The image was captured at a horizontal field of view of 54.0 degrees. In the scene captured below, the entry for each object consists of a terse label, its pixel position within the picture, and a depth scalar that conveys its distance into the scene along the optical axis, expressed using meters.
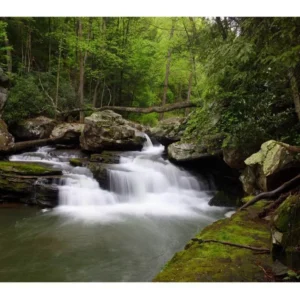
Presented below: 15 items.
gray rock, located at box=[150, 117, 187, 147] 9.28
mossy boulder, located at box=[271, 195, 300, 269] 2.34
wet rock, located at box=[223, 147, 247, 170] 5.75
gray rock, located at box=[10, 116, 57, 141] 10.08
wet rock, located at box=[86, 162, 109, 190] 7.54
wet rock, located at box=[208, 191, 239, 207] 6.90
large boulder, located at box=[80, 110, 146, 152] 9.29
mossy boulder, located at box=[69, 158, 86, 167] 8.17
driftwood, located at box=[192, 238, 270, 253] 2.77
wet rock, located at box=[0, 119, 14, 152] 8.34
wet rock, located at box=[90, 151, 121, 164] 8.51
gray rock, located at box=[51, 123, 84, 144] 10.20
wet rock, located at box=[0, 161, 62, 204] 6.87
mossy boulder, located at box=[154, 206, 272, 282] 2.43
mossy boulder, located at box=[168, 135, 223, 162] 6.74
